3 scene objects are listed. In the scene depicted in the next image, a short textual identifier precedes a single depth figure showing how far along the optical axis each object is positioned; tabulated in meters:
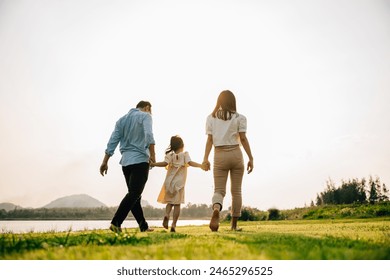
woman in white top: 6.82
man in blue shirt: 6.65
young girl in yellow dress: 7.80
